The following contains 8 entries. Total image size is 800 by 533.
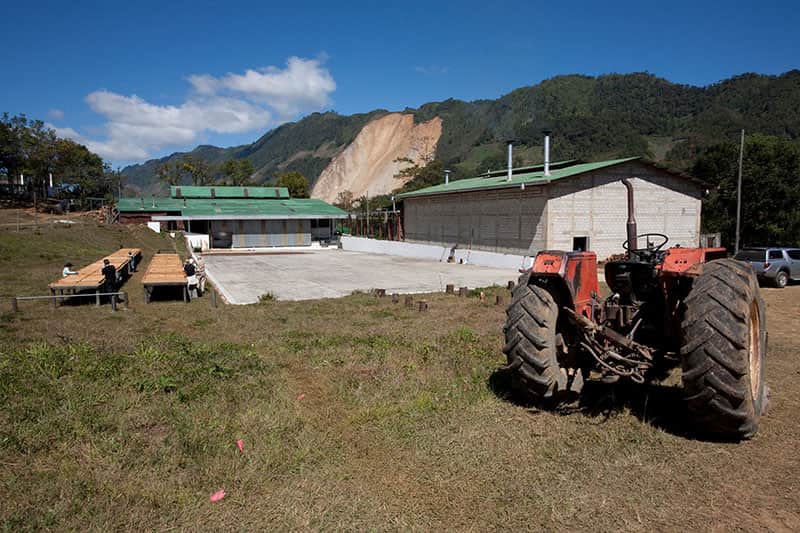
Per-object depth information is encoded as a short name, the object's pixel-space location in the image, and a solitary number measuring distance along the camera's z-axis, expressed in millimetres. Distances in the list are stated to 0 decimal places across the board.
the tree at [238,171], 82562
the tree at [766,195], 30062
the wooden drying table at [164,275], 13839
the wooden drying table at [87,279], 13078
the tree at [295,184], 73750
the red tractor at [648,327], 4188
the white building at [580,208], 25891
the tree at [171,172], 78875
